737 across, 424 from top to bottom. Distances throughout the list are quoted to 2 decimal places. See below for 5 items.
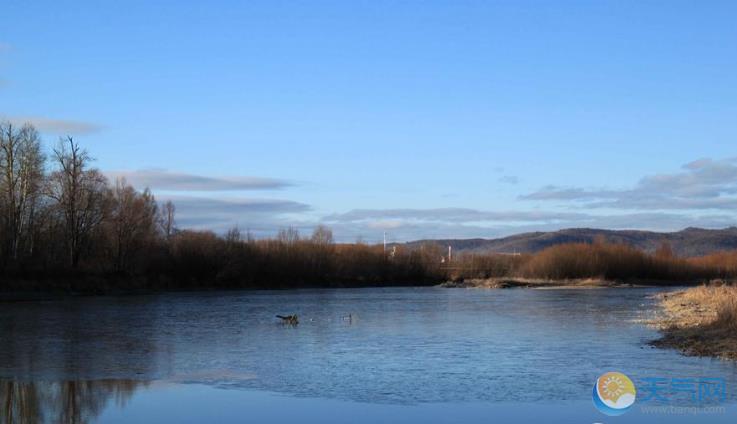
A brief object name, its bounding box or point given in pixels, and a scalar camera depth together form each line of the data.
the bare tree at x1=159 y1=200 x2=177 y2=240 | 93.65
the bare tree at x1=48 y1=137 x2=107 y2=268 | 62.35
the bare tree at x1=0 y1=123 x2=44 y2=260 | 56.38
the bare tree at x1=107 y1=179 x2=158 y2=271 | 70.31
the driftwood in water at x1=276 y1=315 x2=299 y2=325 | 31.68
